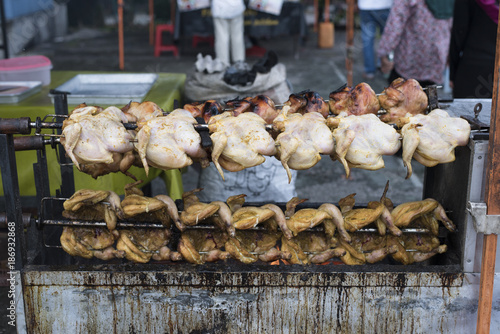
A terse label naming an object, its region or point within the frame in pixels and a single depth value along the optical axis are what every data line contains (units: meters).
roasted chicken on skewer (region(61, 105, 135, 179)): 1.91
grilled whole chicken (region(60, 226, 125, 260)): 2.25
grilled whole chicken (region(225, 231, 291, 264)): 2.24
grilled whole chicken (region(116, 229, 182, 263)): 2.24
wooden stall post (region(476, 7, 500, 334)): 1.82
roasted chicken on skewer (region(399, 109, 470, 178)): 2.00
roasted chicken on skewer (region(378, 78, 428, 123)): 2.25
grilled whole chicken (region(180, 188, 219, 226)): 2.19
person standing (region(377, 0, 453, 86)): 5.03
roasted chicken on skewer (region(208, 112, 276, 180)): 2.00
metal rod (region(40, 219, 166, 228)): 2.18
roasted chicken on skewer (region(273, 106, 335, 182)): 2.00
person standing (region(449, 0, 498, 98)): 4.02
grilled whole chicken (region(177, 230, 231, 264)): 2.18
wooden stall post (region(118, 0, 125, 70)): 9.46
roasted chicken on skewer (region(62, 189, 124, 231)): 2.23
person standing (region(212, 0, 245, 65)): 7.82
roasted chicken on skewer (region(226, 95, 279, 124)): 2.26
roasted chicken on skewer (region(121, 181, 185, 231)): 2.17
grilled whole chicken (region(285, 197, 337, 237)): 2.23
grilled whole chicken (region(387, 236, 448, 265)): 2.32
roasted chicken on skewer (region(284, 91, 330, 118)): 2.26
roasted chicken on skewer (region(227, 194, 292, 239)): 2.18
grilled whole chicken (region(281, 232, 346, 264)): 2.27
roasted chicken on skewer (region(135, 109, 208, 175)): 1.97
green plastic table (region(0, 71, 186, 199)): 3.23
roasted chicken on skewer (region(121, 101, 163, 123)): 2.28
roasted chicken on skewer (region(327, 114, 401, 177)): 2.02
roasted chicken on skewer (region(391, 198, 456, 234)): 2.20
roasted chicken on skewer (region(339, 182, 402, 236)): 2.26
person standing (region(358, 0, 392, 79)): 7.44
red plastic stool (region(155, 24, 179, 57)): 11.16
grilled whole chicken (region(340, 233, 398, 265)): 2.30
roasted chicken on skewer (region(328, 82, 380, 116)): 2.25
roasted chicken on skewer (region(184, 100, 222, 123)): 2.31
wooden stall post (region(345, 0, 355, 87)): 5.94
